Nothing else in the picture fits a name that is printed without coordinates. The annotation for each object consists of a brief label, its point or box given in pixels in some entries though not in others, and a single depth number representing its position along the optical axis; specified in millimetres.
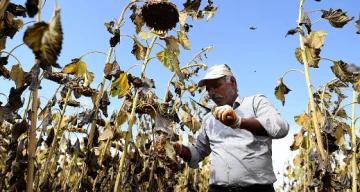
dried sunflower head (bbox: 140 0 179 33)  2123
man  2633
